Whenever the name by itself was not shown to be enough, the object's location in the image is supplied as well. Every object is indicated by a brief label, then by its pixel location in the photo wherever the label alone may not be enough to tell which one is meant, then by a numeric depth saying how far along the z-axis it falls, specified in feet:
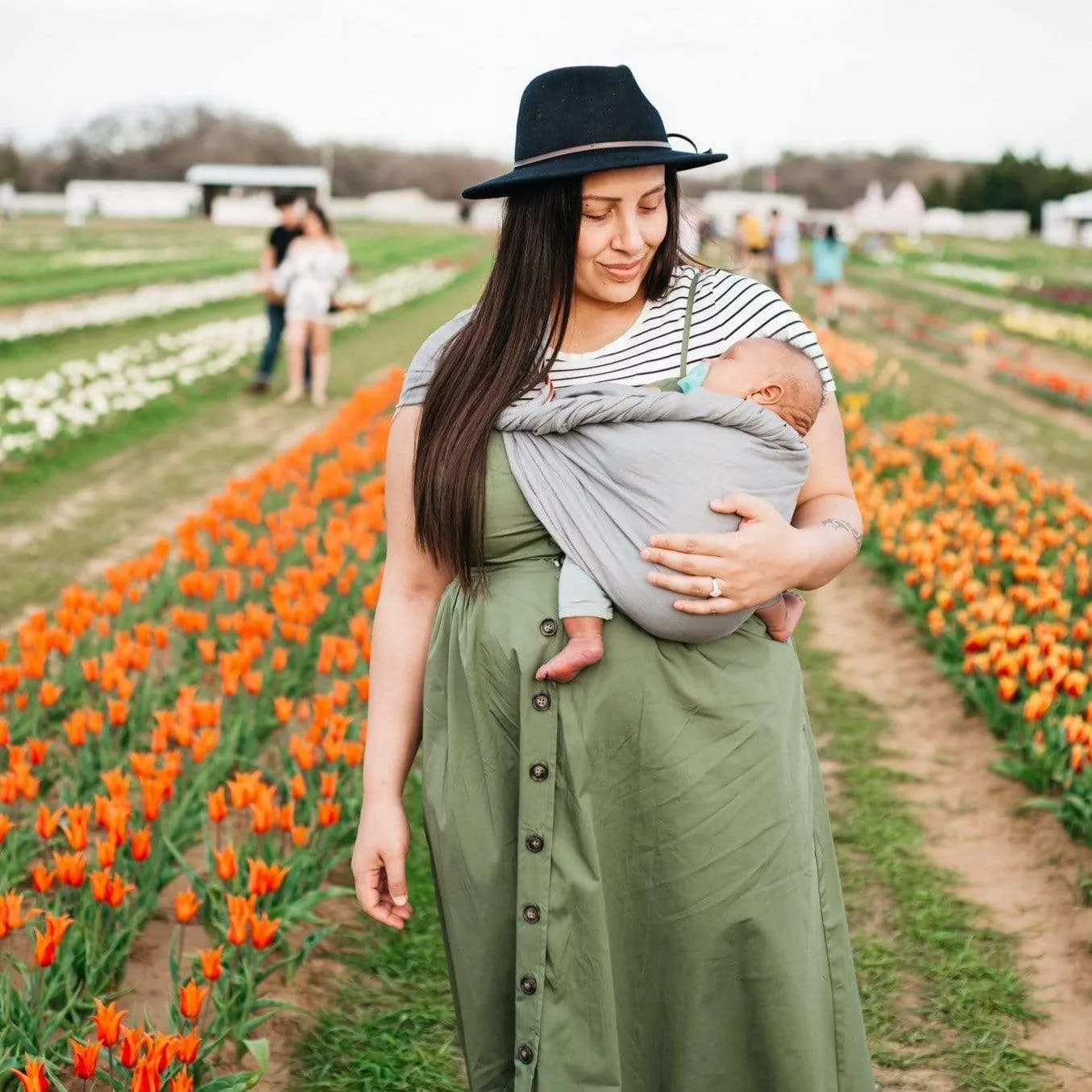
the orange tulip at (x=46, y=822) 9.28
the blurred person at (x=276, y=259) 35.96
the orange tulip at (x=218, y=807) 9.50
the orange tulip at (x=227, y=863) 9.00
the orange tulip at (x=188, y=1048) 7.17
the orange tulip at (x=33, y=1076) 6.49
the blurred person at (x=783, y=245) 62.44
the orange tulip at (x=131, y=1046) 7.06
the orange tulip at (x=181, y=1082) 6.79
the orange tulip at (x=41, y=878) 8.93
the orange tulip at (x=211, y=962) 8.07
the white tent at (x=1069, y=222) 169.37
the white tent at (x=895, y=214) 232.53
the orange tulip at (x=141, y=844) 9.38
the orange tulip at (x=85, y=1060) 6.93
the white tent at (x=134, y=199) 248.32
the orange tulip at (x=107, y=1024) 7.05
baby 5.48
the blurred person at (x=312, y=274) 35.45
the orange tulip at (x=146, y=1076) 6.66
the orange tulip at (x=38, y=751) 10.70
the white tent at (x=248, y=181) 245.04
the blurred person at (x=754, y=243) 65.72
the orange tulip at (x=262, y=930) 8.55
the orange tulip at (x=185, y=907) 8.62
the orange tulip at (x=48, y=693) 11.91
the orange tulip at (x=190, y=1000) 7.68
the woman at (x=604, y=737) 5.65
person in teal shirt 57.21
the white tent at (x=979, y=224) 218.79
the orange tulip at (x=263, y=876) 8.79
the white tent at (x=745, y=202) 216.27
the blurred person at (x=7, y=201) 195.33
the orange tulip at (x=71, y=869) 8.89
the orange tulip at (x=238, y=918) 8.37
